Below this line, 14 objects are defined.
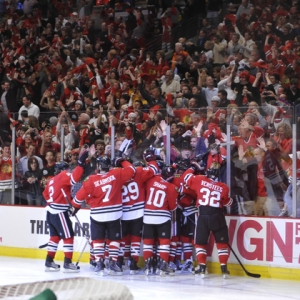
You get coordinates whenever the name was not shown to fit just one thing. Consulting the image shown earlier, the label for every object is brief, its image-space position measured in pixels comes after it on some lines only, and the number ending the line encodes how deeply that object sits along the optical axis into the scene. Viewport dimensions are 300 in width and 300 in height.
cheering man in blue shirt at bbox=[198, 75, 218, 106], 21.34
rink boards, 15.98
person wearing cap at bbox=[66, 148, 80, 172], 19.05
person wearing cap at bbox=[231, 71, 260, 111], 20.61
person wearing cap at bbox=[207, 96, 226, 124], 17.14
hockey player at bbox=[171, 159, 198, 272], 17.19
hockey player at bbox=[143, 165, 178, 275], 16.61
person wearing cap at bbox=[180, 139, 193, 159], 17.56
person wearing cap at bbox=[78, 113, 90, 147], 19.12
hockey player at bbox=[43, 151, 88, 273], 17.25
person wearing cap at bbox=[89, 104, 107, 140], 18.89
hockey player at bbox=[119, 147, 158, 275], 16.91
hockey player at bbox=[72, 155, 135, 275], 16.34
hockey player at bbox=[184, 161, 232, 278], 16.06
